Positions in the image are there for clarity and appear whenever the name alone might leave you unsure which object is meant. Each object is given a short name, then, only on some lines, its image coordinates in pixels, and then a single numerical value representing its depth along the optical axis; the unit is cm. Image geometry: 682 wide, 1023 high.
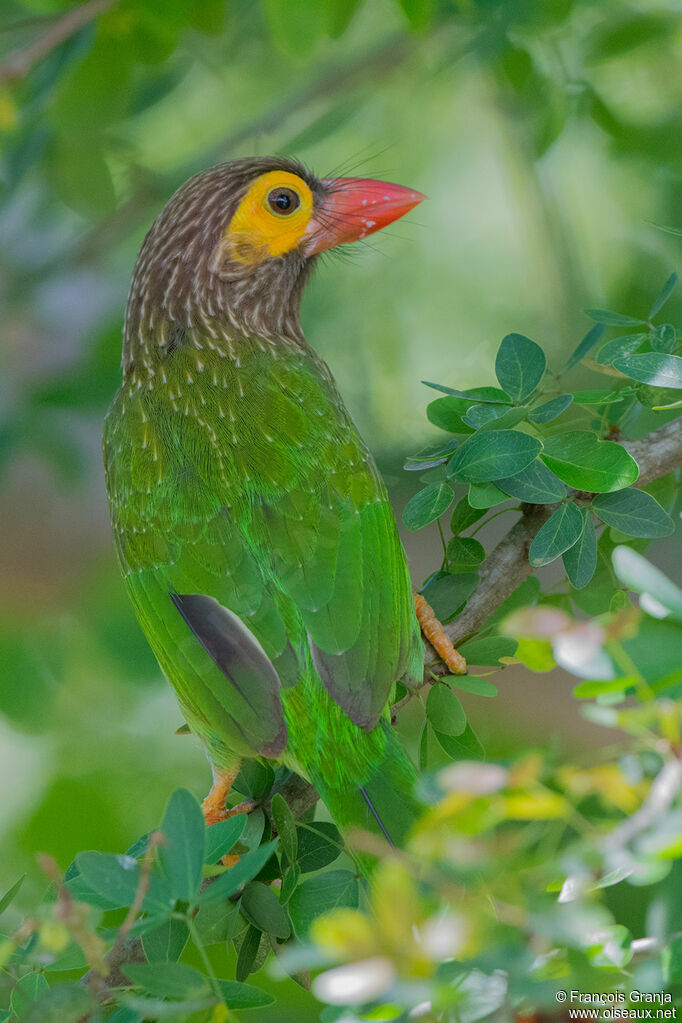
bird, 522
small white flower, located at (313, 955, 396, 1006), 297
